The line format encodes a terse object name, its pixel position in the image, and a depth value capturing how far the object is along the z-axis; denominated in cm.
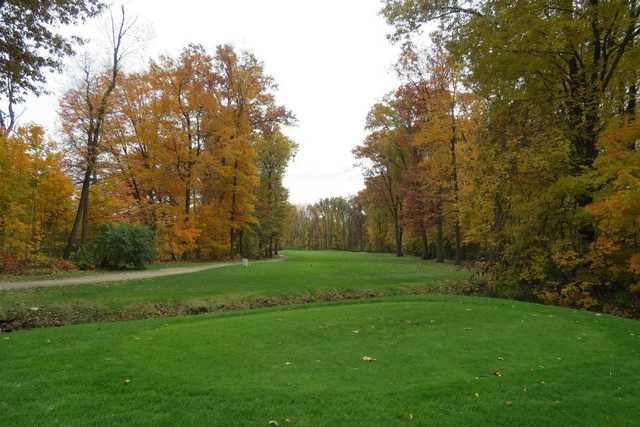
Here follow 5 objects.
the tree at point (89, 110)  1953
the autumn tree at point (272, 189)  3516
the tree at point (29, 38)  1012
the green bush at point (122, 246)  1644
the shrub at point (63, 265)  1555
